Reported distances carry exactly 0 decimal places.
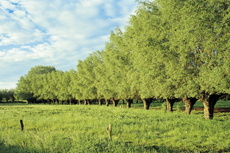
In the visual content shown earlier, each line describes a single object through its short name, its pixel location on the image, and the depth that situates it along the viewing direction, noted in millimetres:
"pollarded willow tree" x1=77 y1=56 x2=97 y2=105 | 47531
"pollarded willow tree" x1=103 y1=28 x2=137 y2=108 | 29234
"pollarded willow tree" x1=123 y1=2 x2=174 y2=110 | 18359
